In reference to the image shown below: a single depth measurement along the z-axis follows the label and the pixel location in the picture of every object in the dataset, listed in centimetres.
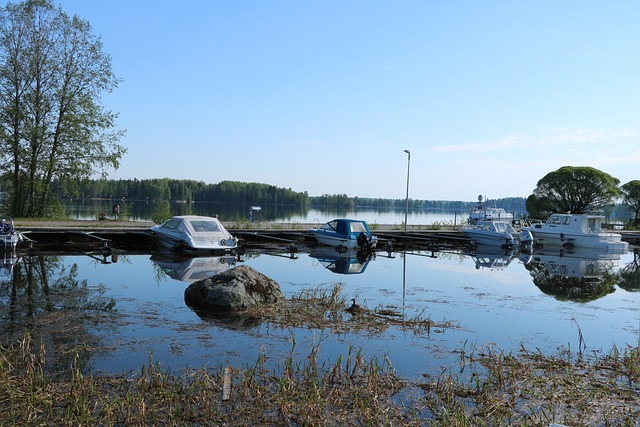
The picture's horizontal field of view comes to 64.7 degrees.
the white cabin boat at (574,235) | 3350
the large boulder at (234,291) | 1207
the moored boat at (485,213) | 5578
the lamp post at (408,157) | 3760
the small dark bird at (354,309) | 1218
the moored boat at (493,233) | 3300
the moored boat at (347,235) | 2817
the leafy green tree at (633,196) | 5794
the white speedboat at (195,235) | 2334
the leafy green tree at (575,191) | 5441
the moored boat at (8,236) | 2097
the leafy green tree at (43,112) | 3362
